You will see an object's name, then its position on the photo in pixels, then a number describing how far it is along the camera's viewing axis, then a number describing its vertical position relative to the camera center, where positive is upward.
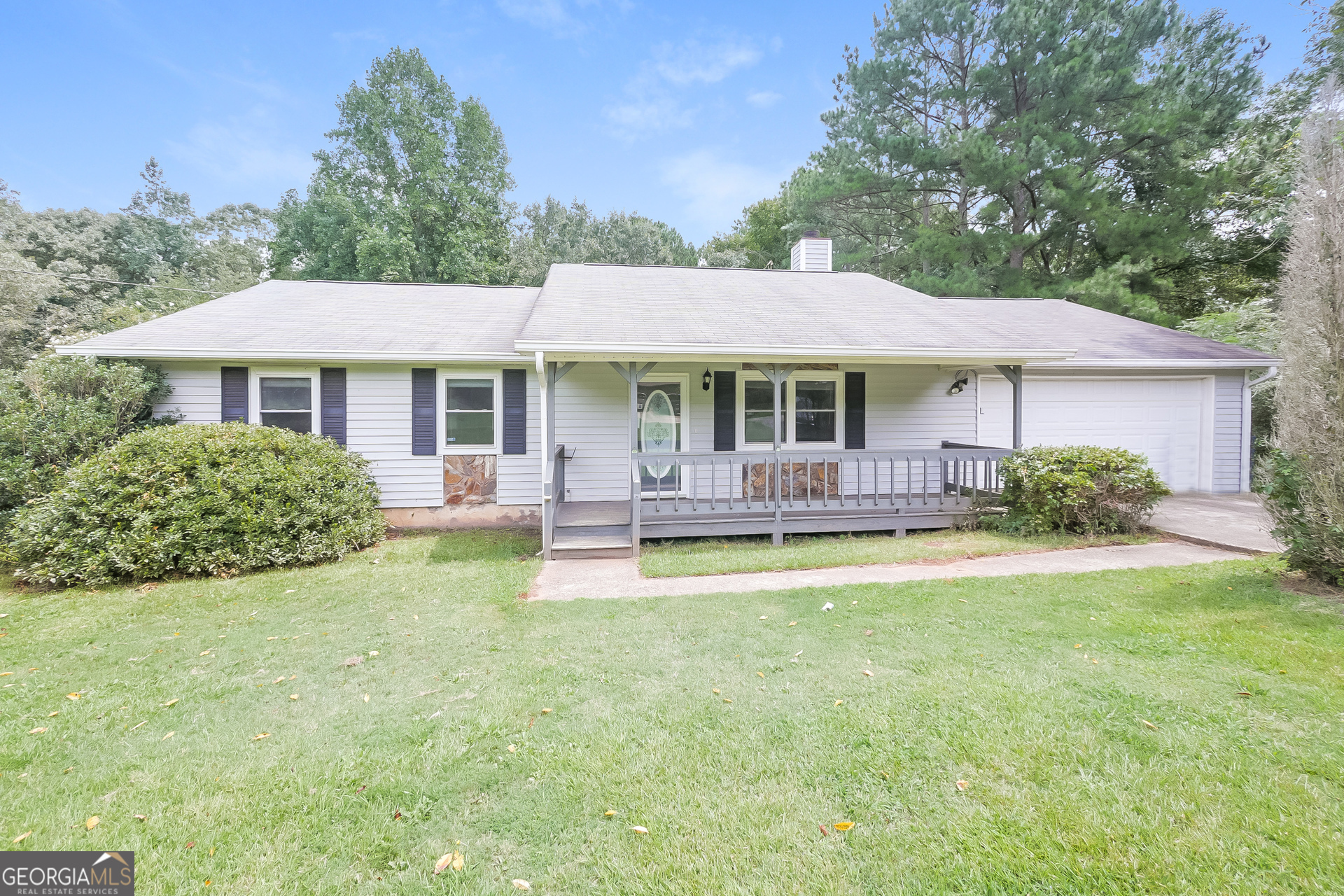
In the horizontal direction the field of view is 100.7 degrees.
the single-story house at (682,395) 7.29 +0.69
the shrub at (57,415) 6.52 +0.26
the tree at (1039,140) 14.79 +8.39
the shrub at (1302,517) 4.59 -0.68
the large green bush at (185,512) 5.79 -0.82
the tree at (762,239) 29.25 +11.12
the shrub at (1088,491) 7.01 -0.67
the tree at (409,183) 22.48 +10.71
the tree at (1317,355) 4.52 +0.70
